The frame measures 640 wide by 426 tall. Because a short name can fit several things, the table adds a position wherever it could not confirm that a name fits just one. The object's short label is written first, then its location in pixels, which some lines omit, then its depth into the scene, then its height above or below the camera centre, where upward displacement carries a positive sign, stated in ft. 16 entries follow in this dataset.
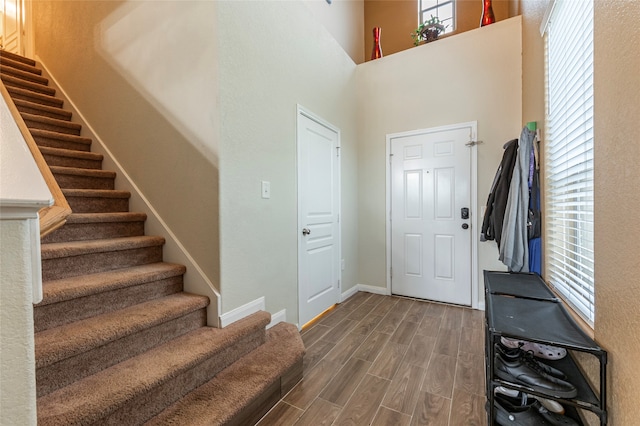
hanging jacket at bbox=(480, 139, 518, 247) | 7.43 +0.38
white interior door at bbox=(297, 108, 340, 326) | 8.73 -0.25
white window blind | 4.32 +0.95
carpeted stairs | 3.88 -2.25
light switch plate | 7.18 +0.52
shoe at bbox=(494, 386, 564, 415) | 4.31 -3.15
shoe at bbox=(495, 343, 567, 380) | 4.04 -2.39
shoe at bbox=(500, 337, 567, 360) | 4.50 -2.40
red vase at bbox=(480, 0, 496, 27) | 10.80 +7.48
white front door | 10.21 -0.27
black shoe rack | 3.43 -1.75
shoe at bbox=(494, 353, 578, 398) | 3.57 -2.42
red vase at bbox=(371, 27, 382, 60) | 12.84 +7.50
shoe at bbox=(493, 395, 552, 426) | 4.17 -3.24
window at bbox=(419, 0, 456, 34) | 13.15 +9.49
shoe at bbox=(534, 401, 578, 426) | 4.08 -3.18
